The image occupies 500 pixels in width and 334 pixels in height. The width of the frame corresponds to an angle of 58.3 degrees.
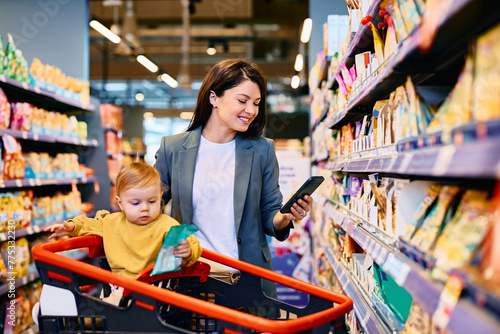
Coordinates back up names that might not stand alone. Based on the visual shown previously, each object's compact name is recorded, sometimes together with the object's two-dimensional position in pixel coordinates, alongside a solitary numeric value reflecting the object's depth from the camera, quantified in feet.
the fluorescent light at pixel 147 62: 30.55
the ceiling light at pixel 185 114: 71.51
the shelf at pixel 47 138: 12.23
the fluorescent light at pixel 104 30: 22.59
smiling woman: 6.66
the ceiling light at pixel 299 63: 31.82
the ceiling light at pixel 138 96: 55.90
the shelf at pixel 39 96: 12.59
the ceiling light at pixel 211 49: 40.24
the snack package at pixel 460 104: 3.35
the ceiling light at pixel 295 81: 38.98
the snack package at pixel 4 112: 11.88
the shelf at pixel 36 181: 12.07
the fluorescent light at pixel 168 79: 38.32
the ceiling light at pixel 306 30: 19.90
